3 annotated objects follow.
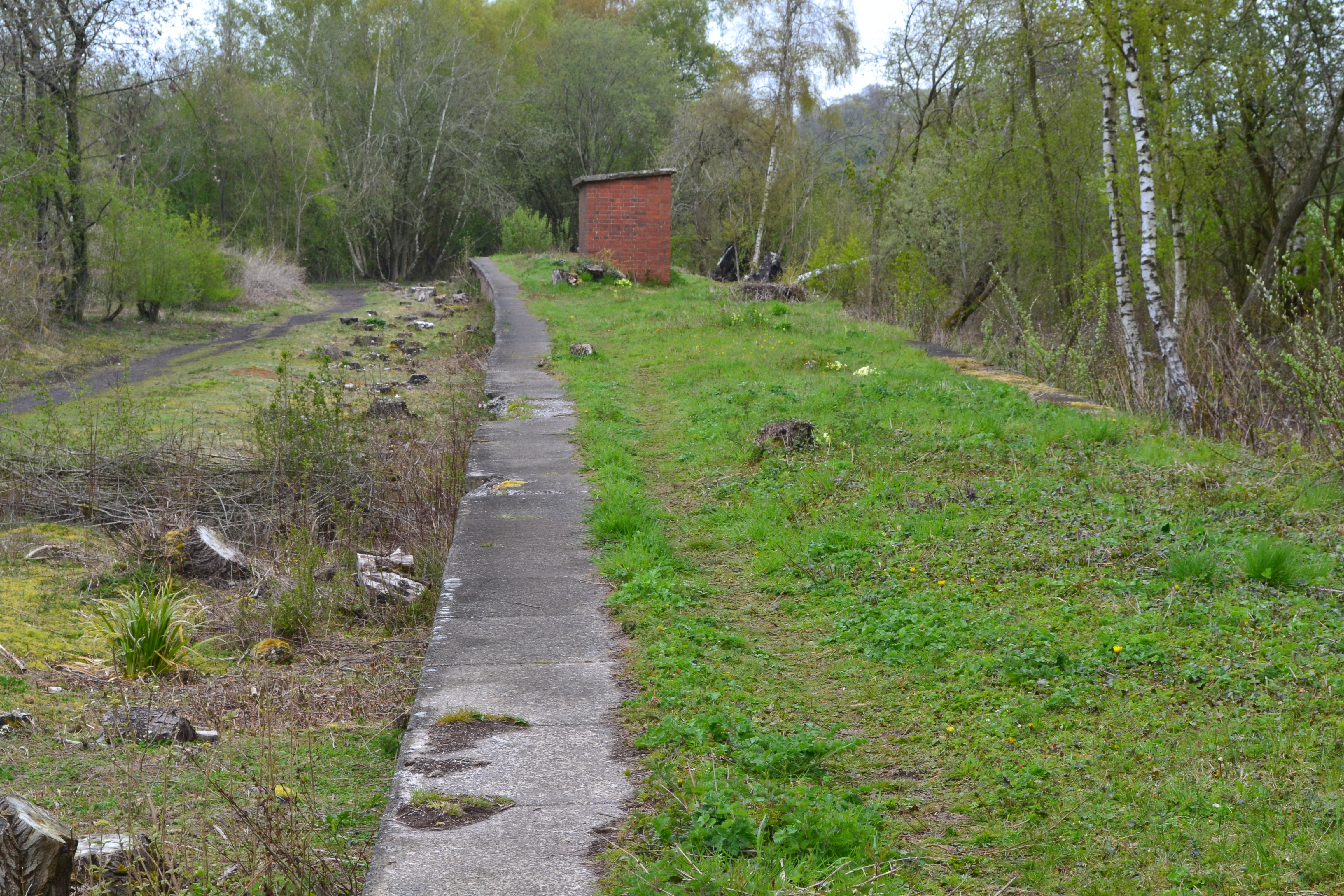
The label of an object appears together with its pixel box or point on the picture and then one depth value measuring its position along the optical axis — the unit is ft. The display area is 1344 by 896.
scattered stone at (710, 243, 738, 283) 89.61
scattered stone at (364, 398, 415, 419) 31.96
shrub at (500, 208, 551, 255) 105.19
